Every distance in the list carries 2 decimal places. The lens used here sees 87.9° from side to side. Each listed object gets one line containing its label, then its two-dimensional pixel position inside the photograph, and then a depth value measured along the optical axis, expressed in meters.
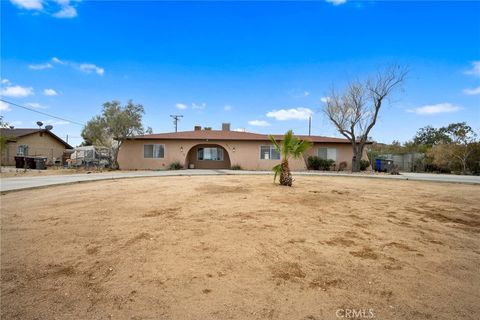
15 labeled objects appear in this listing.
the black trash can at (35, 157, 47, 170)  19.94
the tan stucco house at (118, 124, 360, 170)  21.12
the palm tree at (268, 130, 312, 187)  10.60
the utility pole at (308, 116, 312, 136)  37.12
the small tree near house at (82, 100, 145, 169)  19.62
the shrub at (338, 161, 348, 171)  21.92
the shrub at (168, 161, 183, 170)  20.58
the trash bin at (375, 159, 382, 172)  22.42
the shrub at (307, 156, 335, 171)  21.14
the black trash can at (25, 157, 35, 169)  19.80
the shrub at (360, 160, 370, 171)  21.40
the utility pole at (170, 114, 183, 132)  36.00
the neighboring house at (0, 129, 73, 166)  24.84
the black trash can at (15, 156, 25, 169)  20.17
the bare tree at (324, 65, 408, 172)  20.50
